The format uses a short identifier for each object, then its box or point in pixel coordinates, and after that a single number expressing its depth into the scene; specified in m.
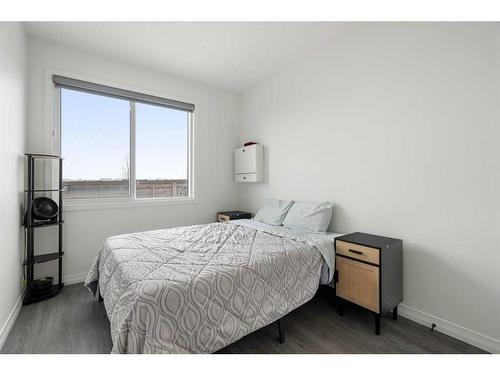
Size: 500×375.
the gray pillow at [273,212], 3.08
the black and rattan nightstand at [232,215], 3.64
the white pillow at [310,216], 2.63
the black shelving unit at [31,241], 2.35
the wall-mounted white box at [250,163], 3.67
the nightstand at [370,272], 1.89
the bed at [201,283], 1.27
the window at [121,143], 2.94
